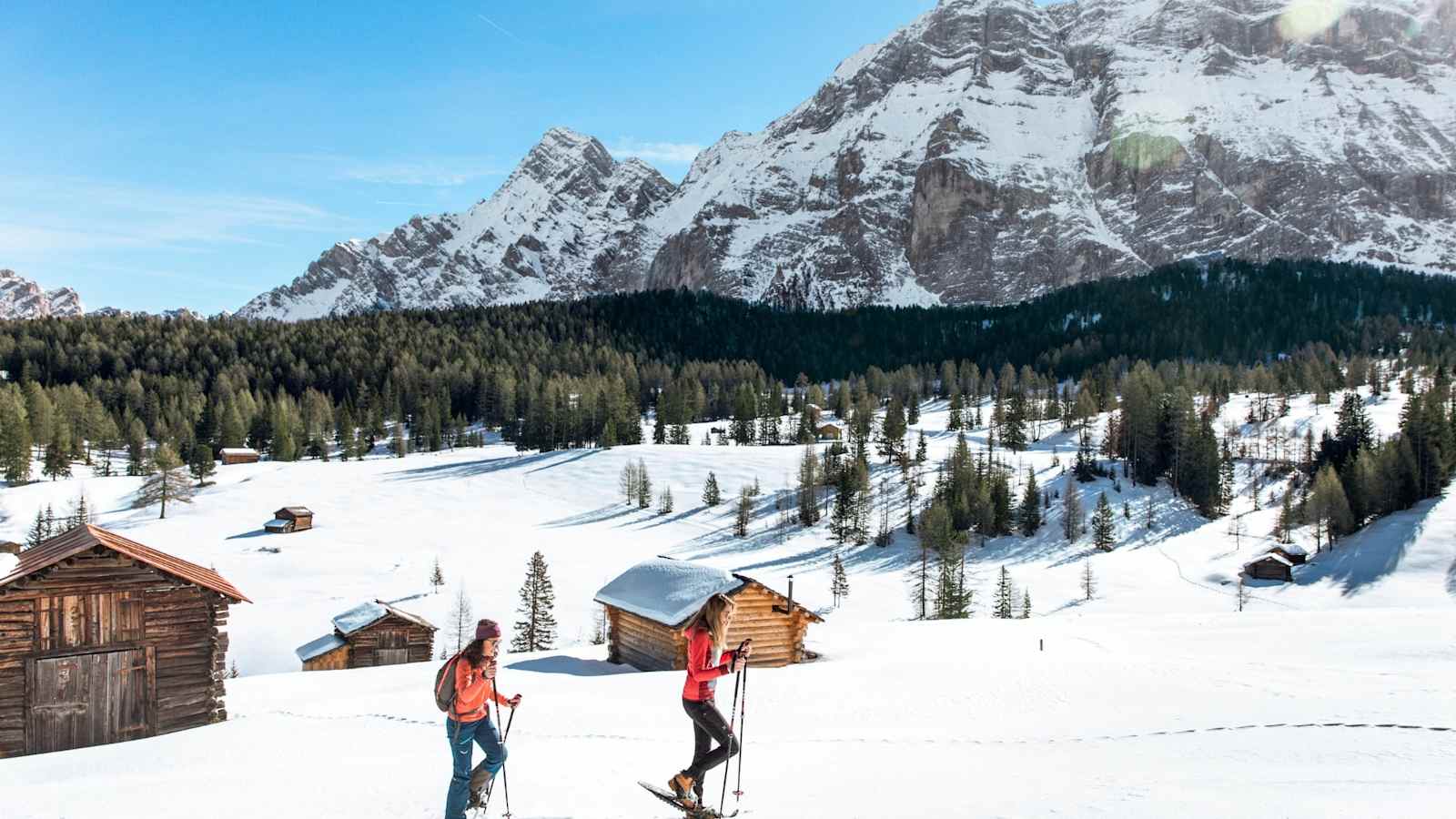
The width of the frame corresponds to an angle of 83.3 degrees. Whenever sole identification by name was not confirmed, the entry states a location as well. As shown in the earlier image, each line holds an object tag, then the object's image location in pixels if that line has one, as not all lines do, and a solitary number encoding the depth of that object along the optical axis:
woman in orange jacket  9.07
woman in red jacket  9.00
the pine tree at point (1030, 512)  85.56
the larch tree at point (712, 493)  95.38
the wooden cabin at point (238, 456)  118.69
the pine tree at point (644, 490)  94.81
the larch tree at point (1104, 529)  79.54
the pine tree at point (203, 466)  103.06
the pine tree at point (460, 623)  49.10
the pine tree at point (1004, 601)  57.31
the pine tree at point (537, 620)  48.75
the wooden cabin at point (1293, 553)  67.12
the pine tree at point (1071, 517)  83.50
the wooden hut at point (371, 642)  39.88
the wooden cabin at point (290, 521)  77.69
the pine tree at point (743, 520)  85.81
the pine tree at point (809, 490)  90.44
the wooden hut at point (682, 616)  27.88
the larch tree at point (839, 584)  61.97
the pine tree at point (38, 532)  70.19
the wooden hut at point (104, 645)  17.16
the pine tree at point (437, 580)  60.11
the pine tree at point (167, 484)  87.50
